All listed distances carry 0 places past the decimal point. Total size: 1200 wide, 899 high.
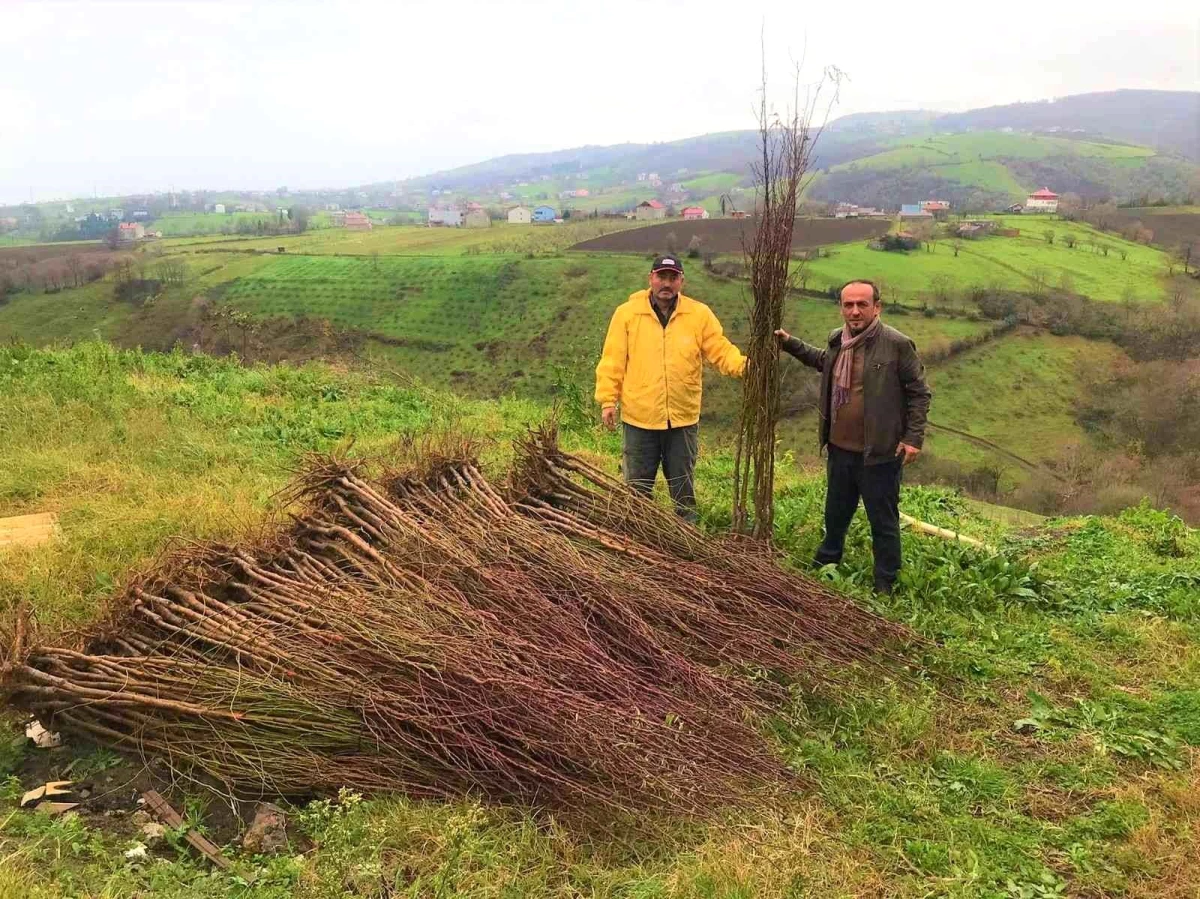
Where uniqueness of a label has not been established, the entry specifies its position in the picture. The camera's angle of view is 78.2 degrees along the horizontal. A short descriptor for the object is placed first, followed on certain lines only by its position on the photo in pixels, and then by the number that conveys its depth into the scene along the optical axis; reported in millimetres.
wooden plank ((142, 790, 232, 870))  2398
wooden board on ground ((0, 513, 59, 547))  4556
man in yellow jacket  4461
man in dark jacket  4012
